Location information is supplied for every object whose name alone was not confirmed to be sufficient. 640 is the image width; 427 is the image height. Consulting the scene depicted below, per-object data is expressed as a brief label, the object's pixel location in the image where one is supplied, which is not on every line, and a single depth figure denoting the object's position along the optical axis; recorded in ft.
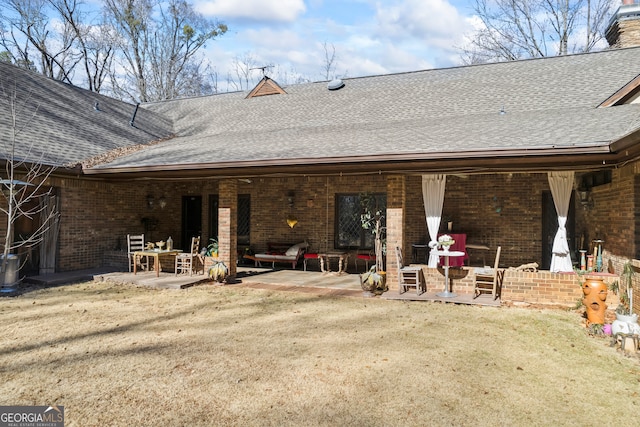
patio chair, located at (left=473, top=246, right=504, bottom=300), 24.47
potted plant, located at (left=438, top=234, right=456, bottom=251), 24.57
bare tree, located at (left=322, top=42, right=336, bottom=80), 95.50
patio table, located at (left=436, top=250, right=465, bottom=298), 24.49
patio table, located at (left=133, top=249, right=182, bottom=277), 31.19
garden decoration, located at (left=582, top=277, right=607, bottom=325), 19.34
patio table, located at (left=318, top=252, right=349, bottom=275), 34.12
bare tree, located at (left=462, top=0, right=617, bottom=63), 66.49
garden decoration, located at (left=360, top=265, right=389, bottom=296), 25.55
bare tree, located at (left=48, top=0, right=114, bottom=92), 79.20
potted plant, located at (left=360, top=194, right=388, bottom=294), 25.64
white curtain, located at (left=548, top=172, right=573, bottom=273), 25.12
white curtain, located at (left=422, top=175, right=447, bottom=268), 27.22
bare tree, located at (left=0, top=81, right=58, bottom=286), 26.20
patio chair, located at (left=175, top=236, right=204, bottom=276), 32.30
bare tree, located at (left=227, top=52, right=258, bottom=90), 102.79
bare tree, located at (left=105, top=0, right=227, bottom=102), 86.12
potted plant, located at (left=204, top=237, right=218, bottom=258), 33.48
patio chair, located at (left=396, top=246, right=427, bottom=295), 25.86
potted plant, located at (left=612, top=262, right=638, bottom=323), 16.90
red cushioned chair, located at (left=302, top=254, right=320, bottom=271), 35.86
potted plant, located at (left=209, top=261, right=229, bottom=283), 29.26
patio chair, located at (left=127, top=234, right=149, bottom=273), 32.79
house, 23.77
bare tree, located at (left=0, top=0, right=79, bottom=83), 74.59
